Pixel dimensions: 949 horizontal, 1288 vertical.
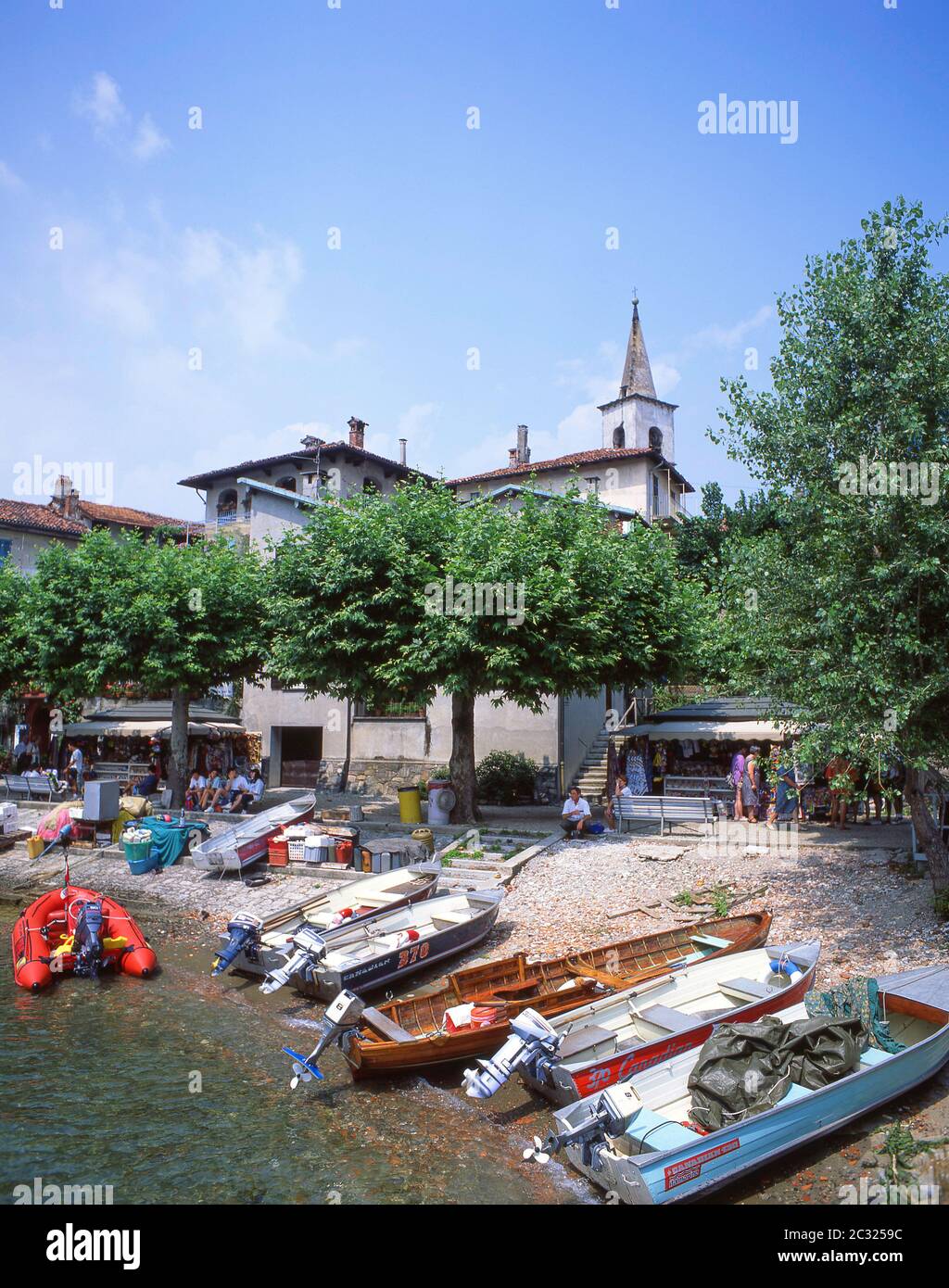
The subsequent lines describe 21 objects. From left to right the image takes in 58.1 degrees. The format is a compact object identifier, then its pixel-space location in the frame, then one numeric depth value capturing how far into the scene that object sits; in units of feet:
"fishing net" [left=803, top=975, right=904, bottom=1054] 29.91
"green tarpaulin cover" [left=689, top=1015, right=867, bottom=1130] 25.59
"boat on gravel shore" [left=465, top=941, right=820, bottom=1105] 28.60
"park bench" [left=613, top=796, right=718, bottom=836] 62.49
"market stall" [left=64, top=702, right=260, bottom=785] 94.89
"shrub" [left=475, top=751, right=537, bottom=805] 79.92
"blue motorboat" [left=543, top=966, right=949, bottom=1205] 23.18
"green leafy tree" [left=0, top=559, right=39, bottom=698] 89.66
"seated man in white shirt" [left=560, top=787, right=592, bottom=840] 63.31
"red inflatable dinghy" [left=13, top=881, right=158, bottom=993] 45.68
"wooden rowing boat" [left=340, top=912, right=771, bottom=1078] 32.68
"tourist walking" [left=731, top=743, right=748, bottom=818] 66.08
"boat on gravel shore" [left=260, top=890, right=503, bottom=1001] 39.60
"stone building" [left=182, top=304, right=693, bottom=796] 84.23
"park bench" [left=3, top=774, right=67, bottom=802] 87.04
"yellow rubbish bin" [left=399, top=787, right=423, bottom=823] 70.23
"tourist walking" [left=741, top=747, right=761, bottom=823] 65.21
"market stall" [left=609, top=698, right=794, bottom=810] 71.15
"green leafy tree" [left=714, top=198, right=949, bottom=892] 37.32
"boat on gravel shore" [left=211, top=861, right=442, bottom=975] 43.73
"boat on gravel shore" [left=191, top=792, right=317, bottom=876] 60.54
